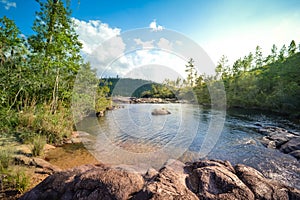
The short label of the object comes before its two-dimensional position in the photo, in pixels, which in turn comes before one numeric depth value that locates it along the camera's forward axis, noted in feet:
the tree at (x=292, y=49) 117.88
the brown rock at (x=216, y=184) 6.36
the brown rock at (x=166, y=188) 5.61
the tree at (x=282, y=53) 120.35
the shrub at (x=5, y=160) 9.70
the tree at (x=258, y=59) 134.82
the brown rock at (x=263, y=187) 6.71
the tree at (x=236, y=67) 120.08
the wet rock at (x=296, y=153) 16.91
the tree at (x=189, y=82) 76.23
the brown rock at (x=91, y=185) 6.14
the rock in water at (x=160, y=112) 50.72
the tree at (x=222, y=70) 122.38
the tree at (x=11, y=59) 12.35
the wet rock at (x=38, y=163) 10.84
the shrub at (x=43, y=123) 16.62
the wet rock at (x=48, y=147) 15.44
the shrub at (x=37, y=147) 13.25
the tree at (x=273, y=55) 129.59
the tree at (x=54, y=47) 17.22
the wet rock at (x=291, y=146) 18.91
